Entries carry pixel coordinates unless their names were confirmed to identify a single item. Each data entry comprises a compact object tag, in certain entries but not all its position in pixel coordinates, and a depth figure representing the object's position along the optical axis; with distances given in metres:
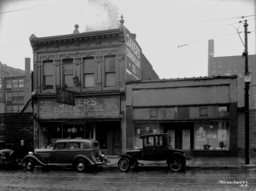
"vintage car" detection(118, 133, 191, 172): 14.96
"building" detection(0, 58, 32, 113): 78.98
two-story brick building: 21.88
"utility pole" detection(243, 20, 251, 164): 15.76
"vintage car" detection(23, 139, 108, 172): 15.57
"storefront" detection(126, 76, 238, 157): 19.70
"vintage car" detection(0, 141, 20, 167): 18.02
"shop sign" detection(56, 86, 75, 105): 20.08
